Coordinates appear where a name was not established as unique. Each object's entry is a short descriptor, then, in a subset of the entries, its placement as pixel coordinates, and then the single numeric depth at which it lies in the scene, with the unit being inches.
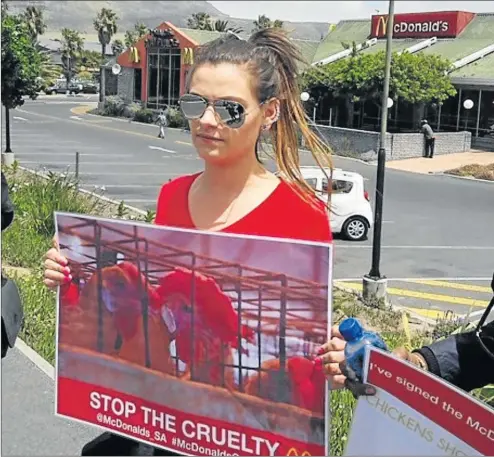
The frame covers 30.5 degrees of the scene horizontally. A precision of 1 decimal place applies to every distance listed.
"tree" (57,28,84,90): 3218.5
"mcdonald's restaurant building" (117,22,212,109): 1654.8
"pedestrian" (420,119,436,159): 1066.1
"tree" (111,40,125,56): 2989.7
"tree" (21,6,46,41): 3500.7
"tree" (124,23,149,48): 2593.5
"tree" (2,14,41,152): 633.6
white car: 549.3
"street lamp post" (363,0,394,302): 335.9
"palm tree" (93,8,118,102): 3245.6
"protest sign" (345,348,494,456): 67.4
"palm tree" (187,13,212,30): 2519.6
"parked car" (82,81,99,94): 2810.0
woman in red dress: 86.1
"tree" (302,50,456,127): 1069.1
